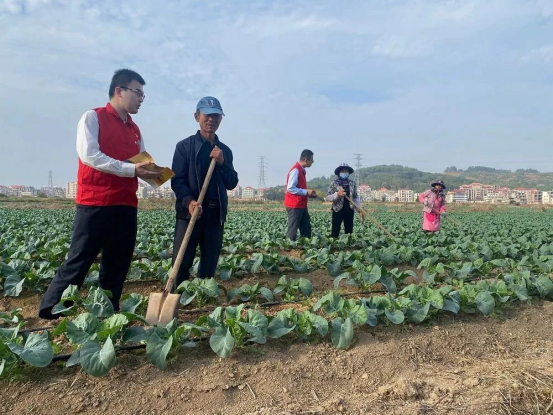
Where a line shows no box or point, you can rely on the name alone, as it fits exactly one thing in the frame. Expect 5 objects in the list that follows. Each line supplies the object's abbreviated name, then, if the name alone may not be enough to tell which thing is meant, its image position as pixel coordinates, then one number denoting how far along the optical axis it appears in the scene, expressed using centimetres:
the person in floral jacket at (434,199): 809
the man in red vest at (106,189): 302
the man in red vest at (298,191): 654
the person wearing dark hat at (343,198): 745
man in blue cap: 364
